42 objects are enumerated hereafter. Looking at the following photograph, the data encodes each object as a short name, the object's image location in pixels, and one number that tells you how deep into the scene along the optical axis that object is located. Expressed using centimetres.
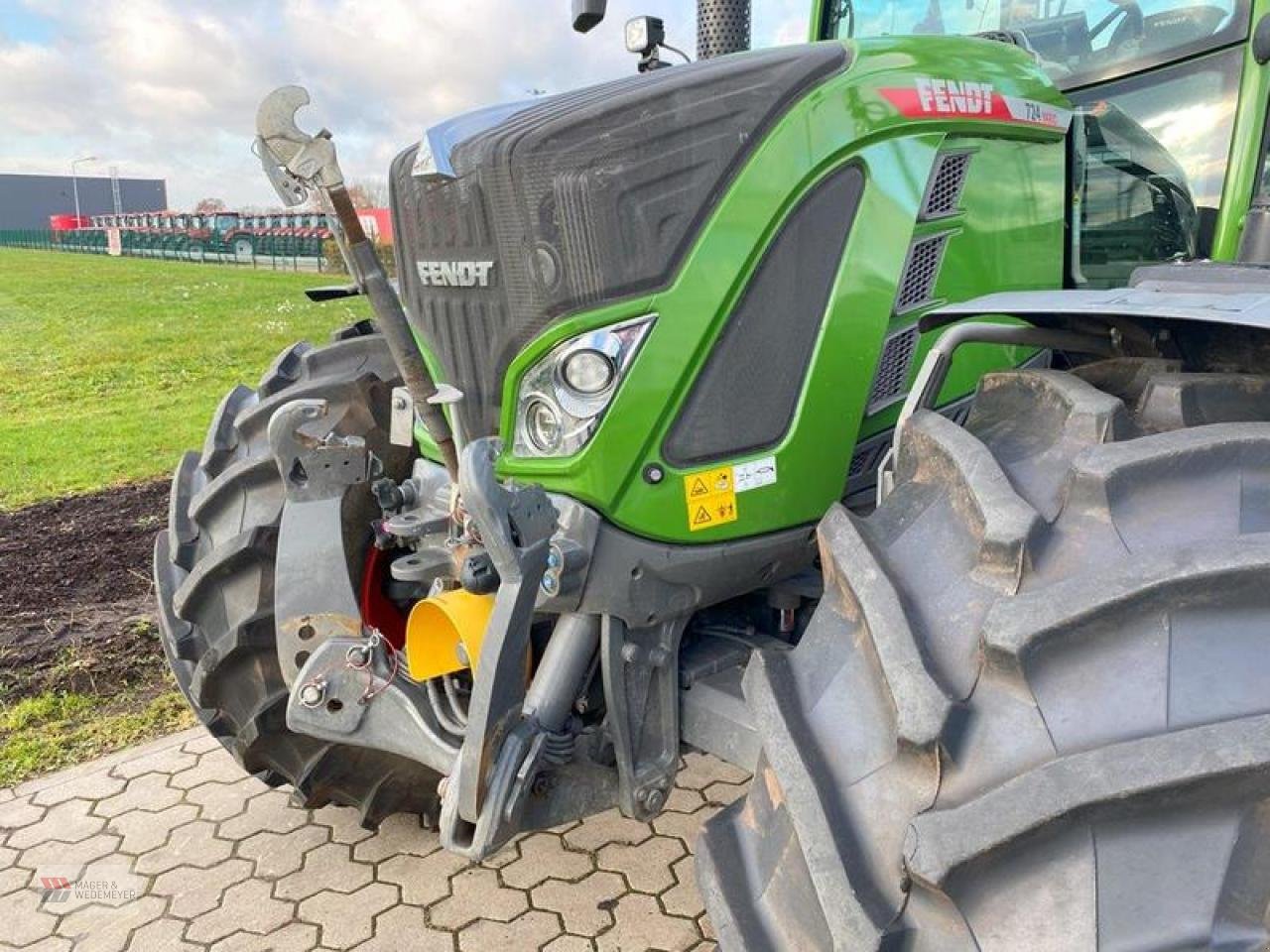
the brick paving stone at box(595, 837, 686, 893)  301
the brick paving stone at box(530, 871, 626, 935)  282
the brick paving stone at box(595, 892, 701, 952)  275
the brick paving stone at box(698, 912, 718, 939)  277
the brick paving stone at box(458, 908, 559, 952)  274
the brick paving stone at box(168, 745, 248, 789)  358
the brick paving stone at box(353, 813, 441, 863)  314
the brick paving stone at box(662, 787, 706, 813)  337
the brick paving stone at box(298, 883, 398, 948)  280
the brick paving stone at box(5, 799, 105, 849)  330
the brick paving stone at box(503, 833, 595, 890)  303
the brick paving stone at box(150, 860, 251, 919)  295
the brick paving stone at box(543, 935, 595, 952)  273
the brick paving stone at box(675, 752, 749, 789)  351
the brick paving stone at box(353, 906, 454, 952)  275
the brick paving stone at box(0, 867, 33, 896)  307
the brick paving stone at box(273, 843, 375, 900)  300
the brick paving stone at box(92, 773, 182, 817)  344
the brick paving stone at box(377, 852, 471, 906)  294
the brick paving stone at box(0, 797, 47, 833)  339
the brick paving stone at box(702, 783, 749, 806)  341
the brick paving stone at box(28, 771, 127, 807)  353
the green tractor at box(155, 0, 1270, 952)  121
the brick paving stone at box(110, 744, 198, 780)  366
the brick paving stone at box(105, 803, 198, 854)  326
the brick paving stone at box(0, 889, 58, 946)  286
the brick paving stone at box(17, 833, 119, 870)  318
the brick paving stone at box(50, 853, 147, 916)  299
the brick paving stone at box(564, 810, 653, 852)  321
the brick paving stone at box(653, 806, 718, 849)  323
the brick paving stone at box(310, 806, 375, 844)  323
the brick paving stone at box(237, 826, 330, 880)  310
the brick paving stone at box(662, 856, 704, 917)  288
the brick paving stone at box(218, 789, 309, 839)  329
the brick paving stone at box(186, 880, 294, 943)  285
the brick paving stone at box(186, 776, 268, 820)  340
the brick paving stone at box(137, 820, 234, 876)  314
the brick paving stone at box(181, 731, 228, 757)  378
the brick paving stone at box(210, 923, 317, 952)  278
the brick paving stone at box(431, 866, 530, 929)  285
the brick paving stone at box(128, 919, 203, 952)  279
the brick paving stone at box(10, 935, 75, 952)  281
